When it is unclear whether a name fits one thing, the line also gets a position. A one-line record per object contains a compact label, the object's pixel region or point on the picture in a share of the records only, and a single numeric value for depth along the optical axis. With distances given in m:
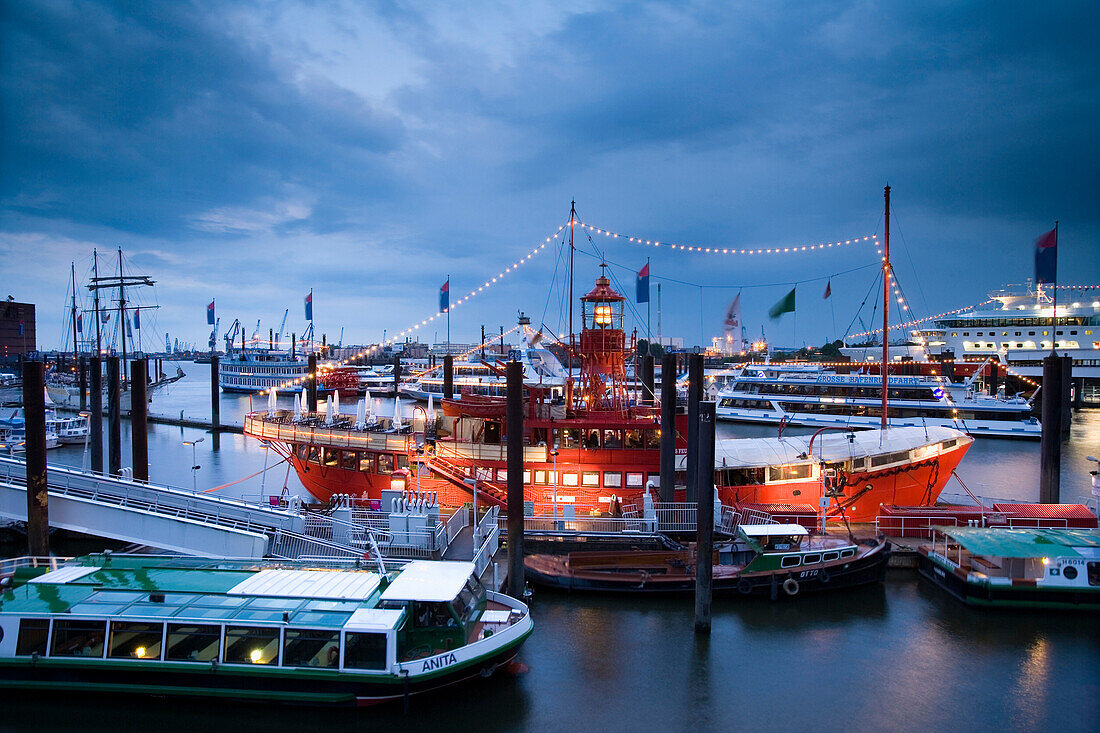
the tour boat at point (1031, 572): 18.77
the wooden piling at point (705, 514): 16.73
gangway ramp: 18.86
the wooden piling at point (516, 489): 18.02
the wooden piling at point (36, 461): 17.41
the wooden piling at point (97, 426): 33.50
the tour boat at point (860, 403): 61.22
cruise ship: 86.31
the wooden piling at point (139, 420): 25.88
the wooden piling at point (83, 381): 60.08
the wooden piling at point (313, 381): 51.53
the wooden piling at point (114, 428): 33.88
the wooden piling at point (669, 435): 23.59
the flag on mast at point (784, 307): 34.44
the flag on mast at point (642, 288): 35.52
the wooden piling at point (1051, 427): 24.81
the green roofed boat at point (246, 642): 12.92
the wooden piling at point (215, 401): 61.16
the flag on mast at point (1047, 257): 28.92
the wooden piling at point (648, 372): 35.56
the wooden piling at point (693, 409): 21.27
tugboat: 19.77
